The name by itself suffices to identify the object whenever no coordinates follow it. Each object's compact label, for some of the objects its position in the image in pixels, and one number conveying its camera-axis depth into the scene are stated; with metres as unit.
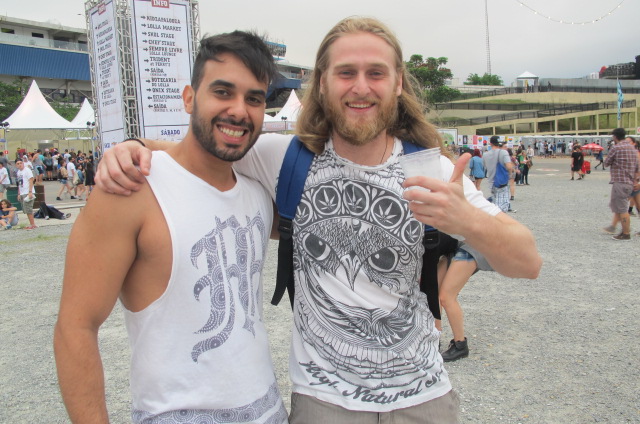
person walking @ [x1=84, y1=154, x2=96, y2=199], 17.09
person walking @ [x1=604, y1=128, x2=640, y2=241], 9.04
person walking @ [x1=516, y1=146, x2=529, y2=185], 20.05
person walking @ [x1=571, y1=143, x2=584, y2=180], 21.34
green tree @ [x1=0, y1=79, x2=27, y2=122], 38.28
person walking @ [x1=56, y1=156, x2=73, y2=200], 19.00
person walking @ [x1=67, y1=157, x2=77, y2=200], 18.75
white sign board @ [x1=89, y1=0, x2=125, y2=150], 9.97
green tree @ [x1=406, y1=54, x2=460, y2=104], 64.12
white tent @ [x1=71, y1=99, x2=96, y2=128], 25.31
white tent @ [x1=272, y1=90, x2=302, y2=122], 23.46
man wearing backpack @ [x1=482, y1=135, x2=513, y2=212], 11.02
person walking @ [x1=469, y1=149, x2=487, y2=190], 12.56
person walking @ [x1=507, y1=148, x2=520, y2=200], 19.40
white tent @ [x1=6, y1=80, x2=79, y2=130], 20.94
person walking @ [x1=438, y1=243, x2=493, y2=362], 4.00
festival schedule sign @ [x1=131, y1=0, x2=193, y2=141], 9.77
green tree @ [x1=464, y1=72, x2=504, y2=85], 109.88
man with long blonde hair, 1.78
